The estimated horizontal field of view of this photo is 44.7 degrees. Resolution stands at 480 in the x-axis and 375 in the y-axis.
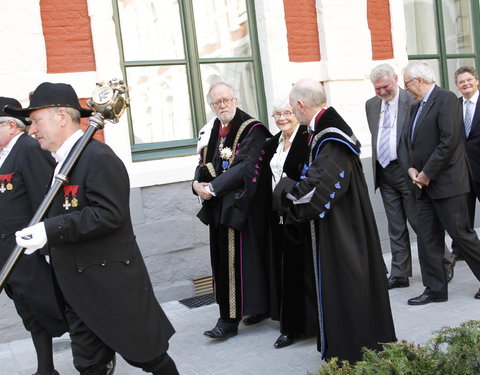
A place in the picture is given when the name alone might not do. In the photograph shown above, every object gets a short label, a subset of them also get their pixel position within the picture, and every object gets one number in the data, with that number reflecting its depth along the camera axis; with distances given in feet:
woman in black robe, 14.03
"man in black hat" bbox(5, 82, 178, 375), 9.49
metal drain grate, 18.71
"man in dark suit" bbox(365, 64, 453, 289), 17.75
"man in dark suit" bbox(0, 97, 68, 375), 12.62
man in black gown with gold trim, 14.79
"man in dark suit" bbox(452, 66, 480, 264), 18.69
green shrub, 8.16
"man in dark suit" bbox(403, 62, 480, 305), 15.66
